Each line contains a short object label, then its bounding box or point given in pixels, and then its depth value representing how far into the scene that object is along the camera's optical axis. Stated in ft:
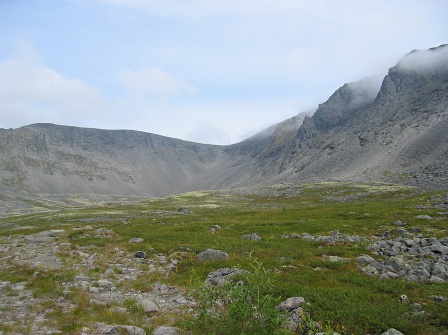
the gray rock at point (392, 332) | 34.92
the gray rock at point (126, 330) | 36.47
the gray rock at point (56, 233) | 116.57
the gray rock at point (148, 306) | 45.11
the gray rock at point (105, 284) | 56.95
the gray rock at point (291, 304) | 44.06
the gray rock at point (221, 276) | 55.85
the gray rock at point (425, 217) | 121.94
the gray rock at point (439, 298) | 43.69
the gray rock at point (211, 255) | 73.67
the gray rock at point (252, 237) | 100.10
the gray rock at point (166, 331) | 37.47
